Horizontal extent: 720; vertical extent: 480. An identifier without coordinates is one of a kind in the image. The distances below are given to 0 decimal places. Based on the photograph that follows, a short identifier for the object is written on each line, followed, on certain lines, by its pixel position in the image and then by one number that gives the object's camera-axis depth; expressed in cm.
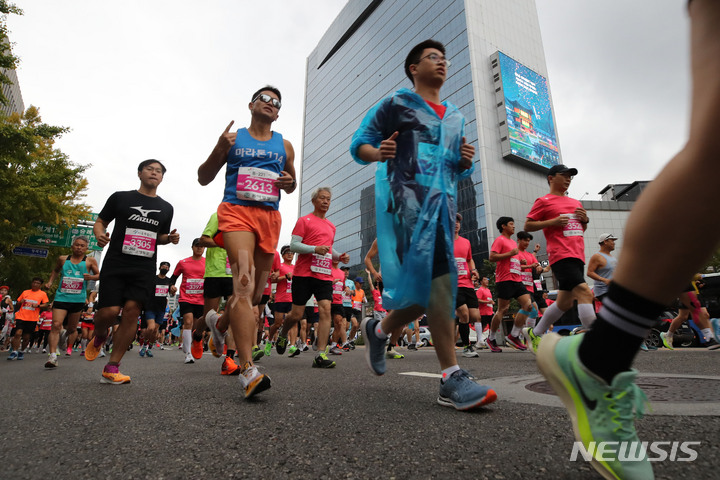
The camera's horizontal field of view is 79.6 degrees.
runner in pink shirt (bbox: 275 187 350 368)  579
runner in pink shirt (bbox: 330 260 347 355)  927
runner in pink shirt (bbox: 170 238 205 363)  765
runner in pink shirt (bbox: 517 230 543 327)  749
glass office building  5216
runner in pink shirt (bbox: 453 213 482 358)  697
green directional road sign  1549
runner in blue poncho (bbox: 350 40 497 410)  218
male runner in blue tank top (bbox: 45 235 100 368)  681
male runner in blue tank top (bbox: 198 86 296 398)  289
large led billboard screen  5362
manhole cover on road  212
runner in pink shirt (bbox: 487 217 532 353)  714
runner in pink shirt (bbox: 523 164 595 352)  487
